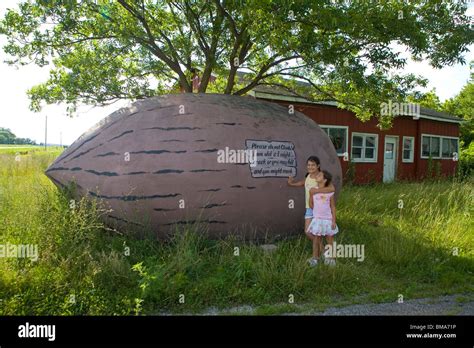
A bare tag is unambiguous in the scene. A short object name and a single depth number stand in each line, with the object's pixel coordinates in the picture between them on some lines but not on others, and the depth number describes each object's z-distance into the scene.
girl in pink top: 4.77
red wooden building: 13.59
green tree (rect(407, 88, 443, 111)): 26.13
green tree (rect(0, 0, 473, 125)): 5.54
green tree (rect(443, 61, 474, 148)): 24.91
